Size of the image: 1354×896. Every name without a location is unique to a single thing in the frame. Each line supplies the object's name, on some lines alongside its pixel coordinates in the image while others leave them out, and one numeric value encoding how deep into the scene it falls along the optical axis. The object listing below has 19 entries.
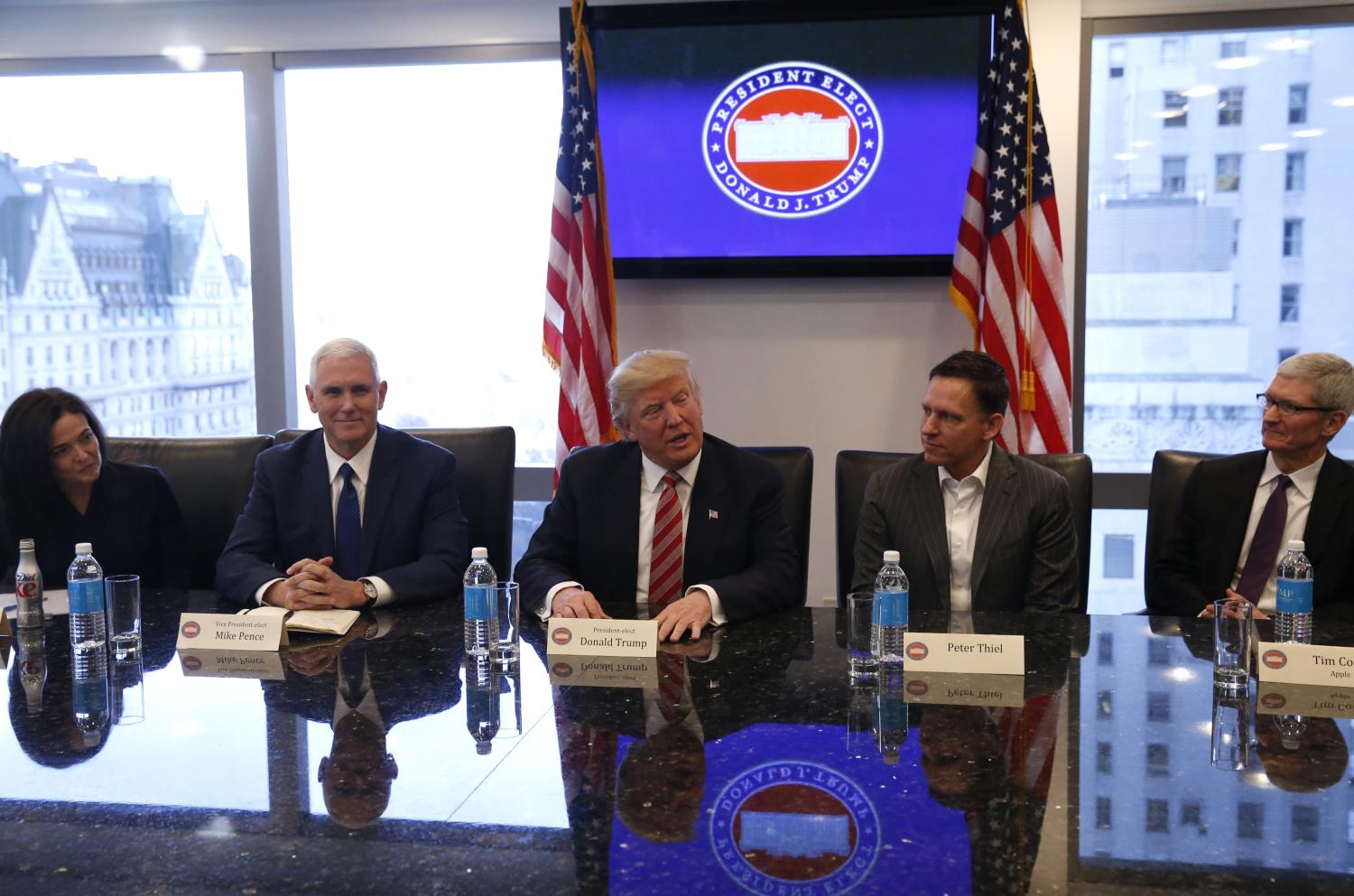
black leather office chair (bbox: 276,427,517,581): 3.12
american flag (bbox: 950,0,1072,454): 4.01
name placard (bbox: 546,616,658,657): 2.12
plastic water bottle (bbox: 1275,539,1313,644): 2.10
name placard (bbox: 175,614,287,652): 2.22
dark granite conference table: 1.23
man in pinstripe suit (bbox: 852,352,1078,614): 2.67
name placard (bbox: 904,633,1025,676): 1.98
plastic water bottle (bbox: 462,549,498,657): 2.07
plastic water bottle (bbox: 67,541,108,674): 2.16
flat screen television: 4.24
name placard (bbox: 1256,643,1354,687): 1.90
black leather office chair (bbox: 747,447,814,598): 2.99
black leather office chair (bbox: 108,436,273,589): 3.22
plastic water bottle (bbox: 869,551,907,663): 1.99
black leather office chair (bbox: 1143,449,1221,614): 3.05
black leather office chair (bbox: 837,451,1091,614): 2.94
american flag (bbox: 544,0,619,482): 4.25
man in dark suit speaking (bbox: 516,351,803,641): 2.70
